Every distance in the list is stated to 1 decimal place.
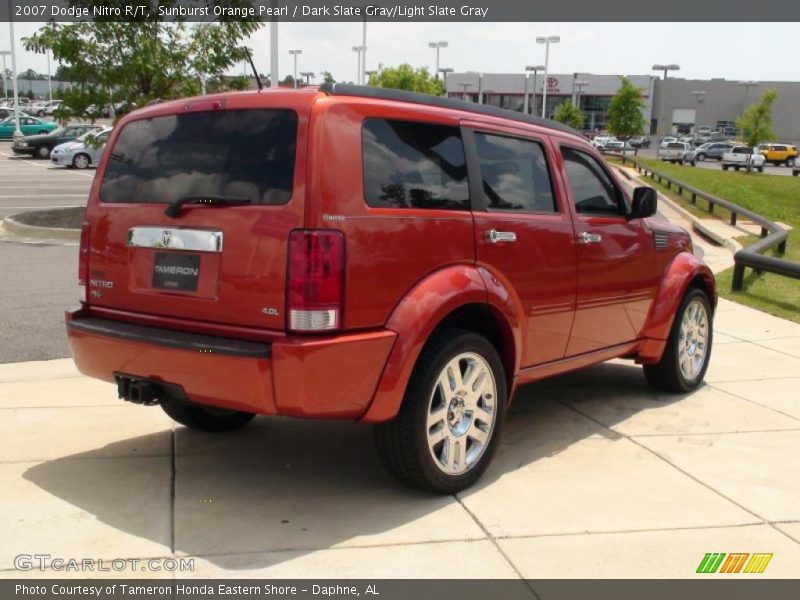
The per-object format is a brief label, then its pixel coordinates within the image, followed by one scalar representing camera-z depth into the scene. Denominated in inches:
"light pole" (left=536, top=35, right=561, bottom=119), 2544.3
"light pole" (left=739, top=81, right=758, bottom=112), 4050.2
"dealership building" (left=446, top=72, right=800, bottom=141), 4146.2
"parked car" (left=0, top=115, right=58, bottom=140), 1820.9
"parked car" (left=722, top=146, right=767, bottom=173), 2232.3
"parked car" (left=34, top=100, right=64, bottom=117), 2684.5
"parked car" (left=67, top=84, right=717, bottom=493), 146.3
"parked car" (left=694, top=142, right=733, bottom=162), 2642.7
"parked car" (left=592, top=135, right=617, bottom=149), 3024.1
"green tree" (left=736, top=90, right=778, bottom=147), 2198.6
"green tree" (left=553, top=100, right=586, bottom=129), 2935.5
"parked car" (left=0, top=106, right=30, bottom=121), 2049.7
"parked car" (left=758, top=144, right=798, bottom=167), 2608.3
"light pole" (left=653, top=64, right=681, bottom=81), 2878.9
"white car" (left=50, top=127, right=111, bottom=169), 1231.5
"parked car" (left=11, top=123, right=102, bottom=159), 1432.1
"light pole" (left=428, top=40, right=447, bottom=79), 2866.6
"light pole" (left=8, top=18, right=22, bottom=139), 1753.0
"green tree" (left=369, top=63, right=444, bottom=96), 2422.6
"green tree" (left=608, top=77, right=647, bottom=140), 2632.9
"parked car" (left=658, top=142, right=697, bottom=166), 2564.0
